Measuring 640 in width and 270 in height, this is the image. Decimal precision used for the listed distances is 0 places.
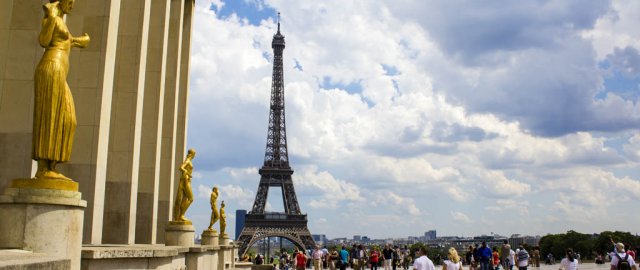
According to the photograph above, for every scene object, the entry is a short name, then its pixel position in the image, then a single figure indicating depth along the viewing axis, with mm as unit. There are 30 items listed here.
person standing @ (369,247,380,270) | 30241
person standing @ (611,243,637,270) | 14273
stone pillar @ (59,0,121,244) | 15617
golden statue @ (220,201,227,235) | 34131
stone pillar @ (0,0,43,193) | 13227
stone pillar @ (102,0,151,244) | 18859
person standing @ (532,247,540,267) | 34006
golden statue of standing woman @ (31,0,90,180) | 7594
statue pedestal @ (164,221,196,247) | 18828
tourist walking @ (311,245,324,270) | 28381
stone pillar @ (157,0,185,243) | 25031
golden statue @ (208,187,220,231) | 28938
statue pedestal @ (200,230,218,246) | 26997
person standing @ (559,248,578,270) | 16578
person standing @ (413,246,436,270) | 12055
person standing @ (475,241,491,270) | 21688
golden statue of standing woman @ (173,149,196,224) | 19391
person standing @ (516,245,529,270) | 21703
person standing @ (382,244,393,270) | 29312
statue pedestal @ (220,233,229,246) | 33250
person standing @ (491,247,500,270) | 25378
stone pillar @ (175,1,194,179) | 28750
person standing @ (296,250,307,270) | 30359
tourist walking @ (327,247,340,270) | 30344
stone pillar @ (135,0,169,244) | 21781
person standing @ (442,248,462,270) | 13242
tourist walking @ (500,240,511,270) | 25172
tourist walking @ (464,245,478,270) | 24641
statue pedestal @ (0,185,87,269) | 7078
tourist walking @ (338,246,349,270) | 28047
